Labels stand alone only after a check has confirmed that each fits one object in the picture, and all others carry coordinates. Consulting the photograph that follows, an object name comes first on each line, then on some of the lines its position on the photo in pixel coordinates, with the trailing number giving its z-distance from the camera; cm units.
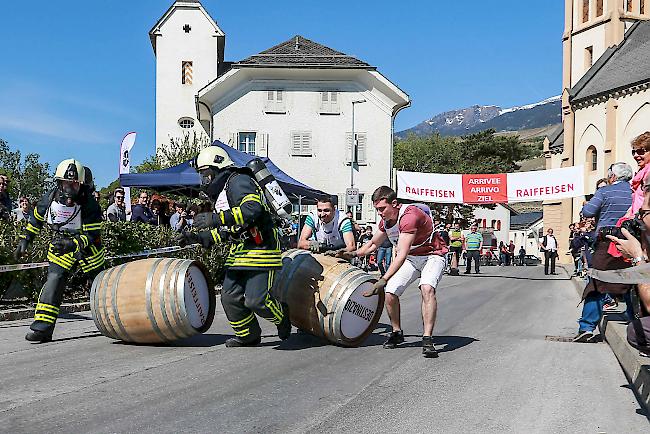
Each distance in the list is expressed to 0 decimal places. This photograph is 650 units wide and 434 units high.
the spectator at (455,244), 2792
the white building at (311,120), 4869
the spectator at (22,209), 1507
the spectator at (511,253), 5618
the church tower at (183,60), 6044
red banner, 2777
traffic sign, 3084
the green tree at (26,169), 6688
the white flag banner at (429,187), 2772
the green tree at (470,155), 8794
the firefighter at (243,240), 768
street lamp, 4828
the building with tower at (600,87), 4316
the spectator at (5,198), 1300
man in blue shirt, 818
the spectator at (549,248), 2988
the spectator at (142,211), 1631
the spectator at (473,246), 2805
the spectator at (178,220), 1680
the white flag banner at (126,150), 1975
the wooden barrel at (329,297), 796
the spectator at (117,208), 1541
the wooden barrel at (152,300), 760
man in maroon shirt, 792
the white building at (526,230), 9300
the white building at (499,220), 9556
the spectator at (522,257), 5831
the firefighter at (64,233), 847
